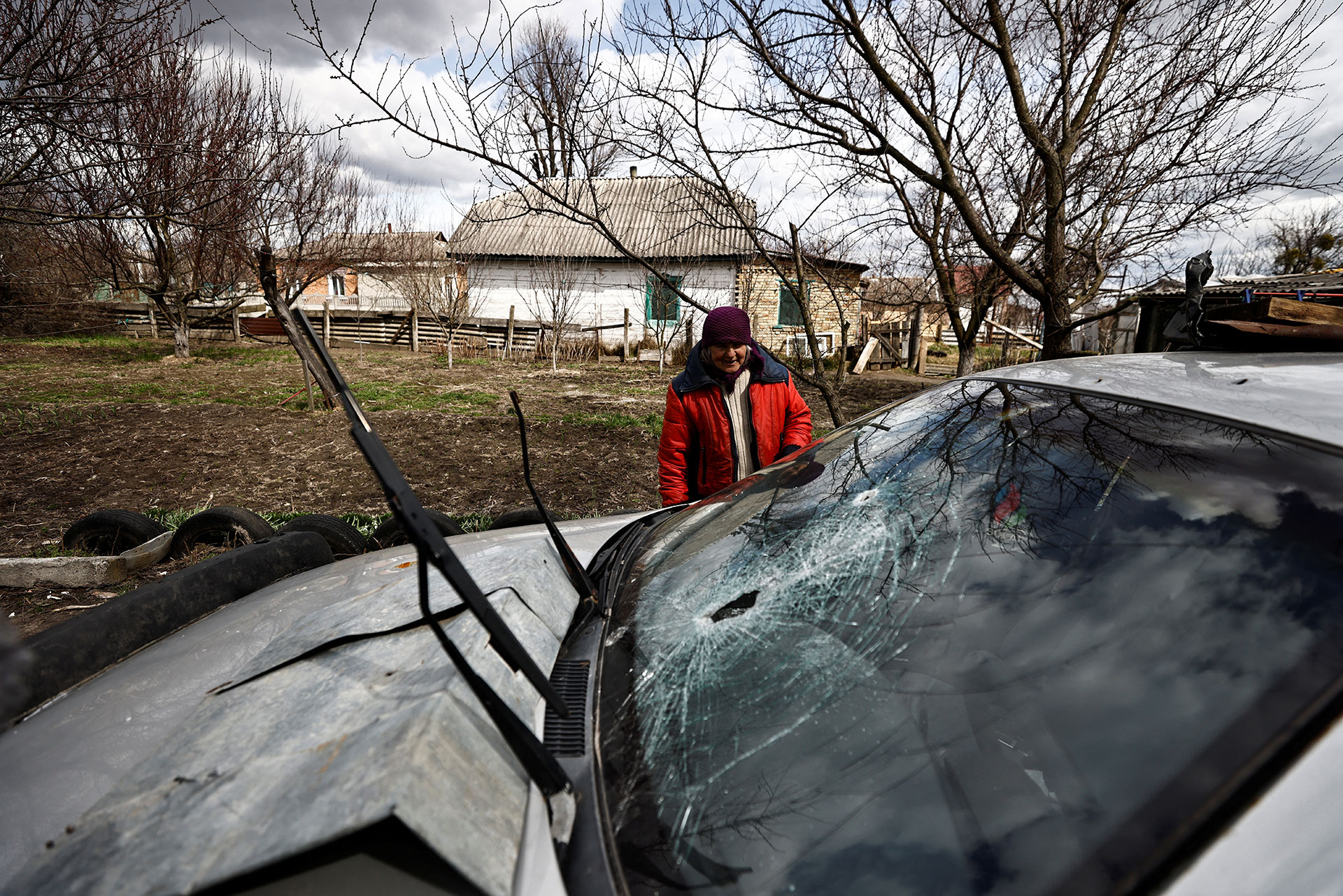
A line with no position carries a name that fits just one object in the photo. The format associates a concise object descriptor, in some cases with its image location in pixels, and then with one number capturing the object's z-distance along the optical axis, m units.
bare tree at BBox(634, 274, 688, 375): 17.21
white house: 19.42
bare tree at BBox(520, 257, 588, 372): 17.78
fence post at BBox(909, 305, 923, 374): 19.36
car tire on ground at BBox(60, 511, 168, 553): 3.72
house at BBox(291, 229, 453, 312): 16.92
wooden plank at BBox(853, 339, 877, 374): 18.86
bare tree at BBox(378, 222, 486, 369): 19.89
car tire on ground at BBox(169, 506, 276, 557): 3.17
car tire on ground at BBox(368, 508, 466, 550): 2.63
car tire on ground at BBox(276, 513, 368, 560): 2.82
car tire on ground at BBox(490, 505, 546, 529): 2.71
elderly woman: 3.13
